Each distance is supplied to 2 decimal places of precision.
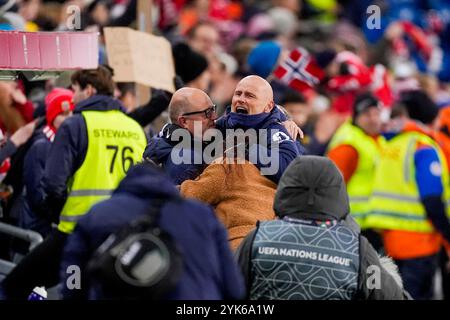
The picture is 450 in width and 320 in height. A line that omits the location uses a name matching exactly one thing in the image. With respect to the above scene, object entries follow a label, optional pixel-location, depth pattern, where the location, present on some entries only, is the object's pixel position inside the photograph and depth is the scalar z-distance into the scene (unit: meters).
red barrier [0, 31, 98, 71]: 16.11
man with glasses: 16.23
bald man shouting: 15.73
